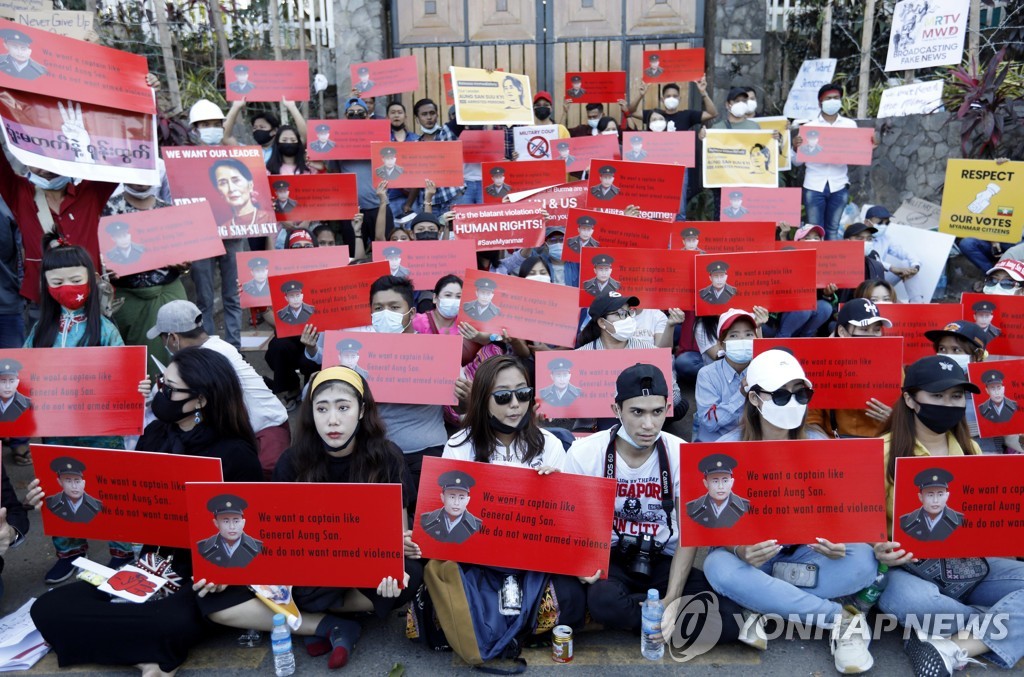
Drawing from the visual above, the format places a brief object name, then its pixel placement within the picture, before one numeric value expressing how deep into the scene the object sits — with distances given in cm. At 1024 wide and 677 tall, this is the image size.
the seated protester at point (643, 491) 372
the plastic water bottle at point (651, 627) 354
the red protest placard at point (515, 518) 355
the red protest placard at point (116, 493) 367
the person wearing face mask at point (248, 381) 462
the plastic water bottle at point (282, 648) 351
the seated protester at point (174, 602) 355
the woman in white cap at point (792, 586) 353
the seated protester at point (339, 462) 375
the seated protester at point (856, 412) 468
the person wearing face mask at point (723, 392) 492
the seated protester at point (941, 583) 350
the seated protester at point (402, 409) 503
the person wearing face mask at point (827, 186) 853
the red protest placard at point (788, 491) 348
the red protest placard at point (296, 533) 342
